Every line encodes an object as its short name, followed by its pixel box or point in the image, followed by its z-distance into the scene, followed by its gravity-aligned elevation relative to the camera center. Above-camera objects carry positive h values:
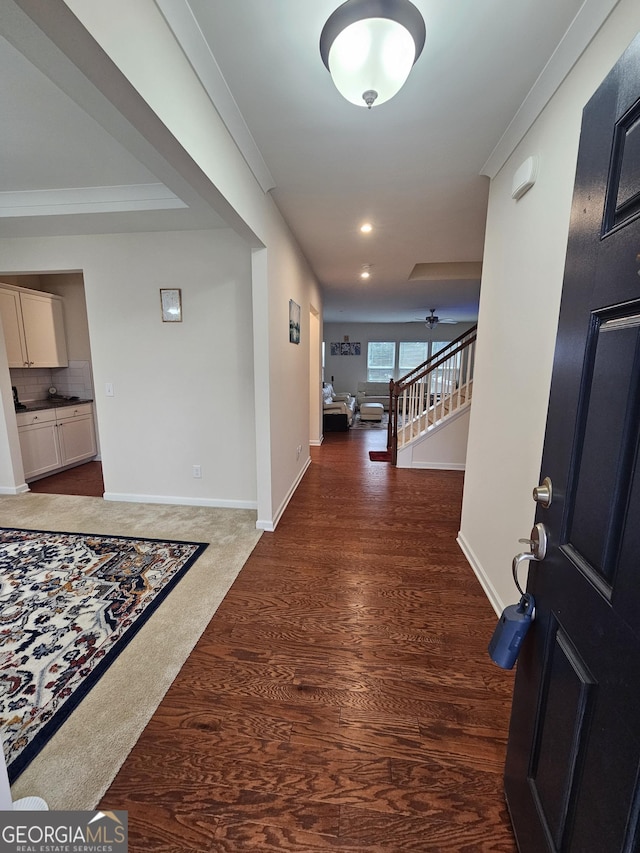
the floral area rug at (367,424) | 7.53 -1.22
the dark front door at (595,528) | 0.60 -0.31
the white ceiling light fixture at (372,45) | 1.12 +1.08
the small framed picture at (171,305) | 2.96 +0.52
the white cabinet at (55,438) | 3.79 -0.85
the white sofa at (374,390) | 10.08 -0.63
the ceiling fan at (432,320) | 7.61 +1.08
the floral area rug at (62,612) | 1.36 -1.31
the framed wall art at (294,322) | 3.35 +0.45
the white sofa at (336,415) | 6.66 -0.90
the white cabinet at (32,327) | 3.78 +0.44
